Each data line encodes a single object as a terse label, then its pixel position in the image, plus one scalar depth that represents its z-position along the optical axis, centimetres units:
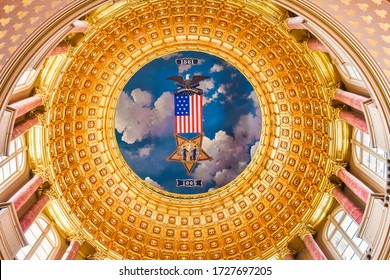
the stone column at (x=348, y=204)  2055
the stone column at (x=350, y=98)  1924
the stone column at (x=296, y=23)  1822
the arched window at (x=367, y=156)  2052
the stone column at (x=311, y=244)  2300
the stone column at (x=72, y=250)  2376
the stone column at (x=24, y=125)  1959
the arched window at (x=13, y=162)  2053
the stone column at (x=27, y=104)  1866
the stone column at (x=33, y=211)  2036
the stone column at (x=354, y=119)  1988
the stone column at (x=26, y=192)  1980
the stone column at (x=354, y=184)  1998
